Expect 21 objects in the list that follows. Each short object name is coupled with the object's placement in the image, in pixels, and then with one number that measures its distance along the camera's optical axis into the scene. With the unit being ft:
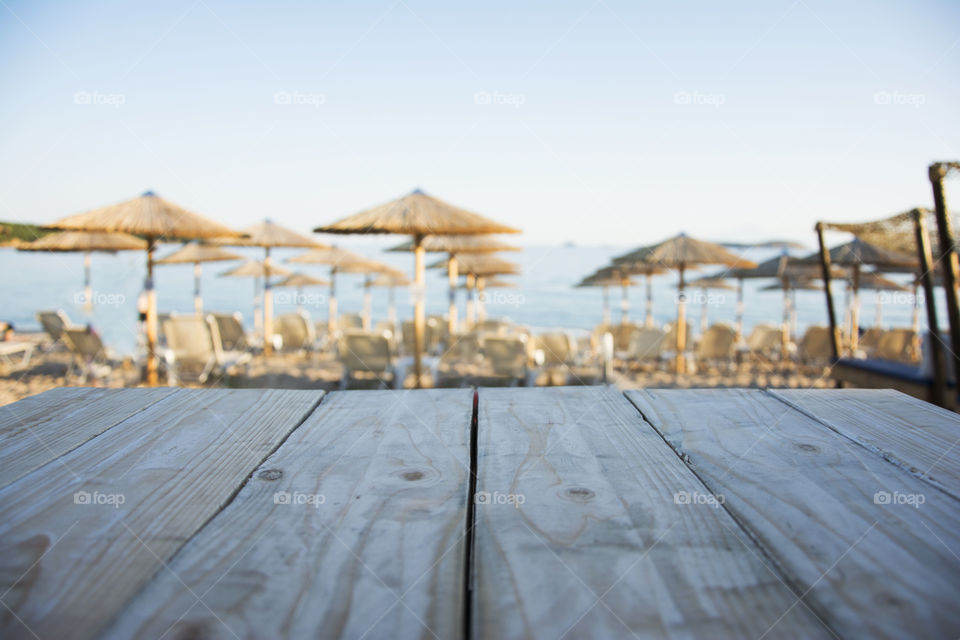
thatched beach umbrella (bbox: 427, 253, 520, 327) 41.91
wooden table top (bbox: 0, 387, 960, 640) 1.46
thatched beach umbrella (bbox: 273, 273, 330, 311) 44.37
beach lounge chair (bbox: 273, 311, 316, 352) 37.52
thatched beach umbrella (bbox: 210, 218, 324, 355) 35.55
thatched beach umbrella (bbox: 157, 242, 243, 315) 39.14
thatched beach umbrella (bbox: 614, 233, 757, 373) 32.32
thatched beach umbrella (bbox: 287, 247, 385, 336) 37.63
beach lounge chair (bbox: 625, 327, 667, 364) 31.94
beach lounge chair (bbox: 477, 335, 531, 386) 23.75
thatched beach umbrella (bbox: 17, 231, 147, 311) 31.14
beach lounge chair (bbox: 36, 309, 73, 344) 31.78
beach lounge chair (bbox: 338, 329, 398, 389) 23.85
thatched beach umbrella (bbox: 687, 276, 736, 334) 52.83
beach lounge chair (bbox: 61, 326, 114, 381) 26.78
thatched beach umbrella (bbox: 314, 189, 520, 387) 22.30
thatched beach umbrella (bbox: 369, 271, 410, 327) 45.23
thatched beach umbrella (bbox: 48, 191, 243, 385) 22.11
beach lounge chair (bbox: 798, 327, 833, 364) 35.22
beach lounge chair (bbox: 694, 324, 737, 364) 34.12
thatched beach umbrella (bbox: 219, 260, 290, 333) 43.85
